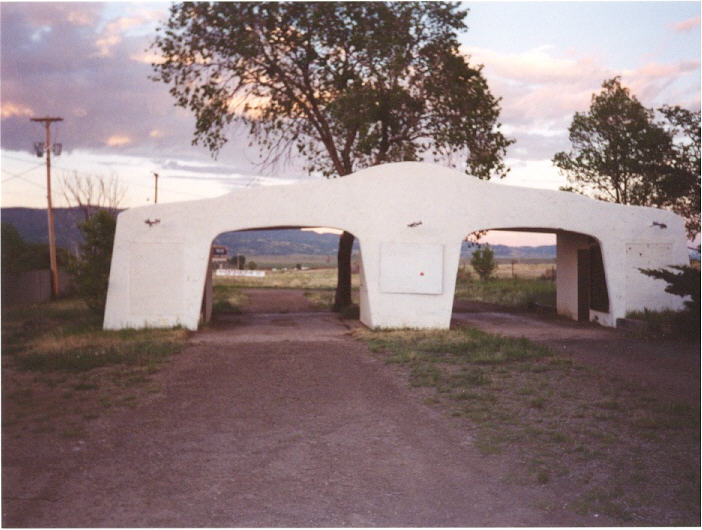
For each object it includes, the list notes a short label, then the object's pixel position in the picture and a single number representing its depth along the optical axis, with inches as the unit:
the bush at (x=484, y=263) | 1626.5
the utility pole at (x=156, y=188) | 1909.4
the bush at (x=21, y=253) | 1332.4
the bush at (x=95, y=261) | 767.7
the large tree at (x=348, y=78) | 892.0
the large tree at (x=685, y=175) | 1128.2
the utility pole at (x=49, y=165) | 1217.4
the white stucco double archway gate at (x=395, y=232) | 673.6
